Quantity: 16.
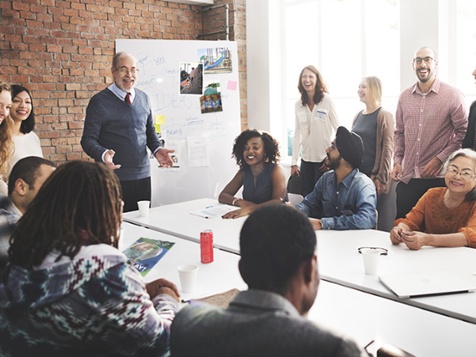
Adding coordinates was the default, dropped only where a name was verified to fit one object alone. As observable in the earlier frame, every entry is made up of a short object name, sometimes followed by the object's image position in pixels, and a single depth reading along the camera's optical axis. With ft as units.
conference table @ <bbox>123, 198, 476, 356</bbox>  5.37
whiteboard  17.53
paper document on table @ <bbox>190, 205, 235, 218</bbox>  11.47
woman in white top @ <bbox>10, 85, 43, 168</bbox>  12.42
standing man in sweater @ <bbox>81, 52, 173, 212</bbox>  13.65
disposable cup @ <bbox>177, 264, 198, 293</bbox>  6.63
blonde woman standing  14.62
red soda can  7.94
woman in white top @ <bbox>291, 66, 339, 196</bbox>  16.31
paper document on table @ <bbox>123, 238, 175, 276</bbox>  7.87
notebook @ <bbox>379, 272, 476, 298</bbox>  6.31
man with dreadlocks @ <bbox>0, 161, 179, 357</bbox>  4.00
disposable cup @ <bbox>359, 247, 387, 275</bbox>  7.09
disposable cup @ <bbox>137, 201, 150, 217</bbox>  11.66
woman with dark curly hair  12.46
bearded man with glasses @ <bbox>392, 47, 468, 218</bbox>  13.21
